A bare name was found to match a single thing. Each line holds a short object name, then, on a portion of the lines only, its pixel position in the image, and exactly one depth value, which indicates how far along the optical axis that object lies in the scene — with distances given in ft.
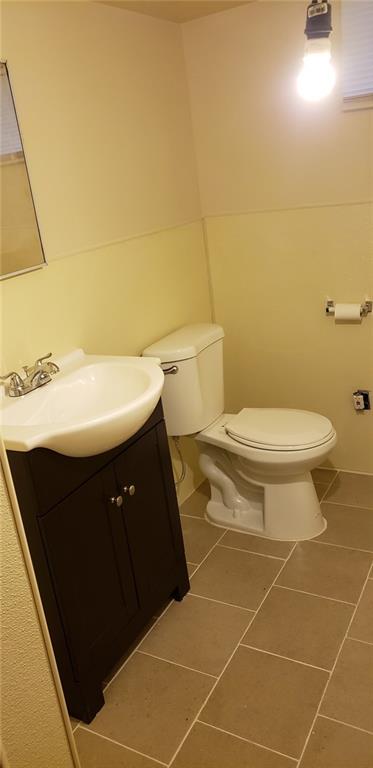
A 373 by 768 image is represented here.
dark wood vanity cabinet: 5.08
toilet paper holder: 8.52
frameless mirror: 5.80
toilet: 7.64
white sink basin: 4.82
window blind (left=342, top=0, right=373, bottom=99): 7.37
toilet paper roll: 8.49
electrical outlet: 8.93
